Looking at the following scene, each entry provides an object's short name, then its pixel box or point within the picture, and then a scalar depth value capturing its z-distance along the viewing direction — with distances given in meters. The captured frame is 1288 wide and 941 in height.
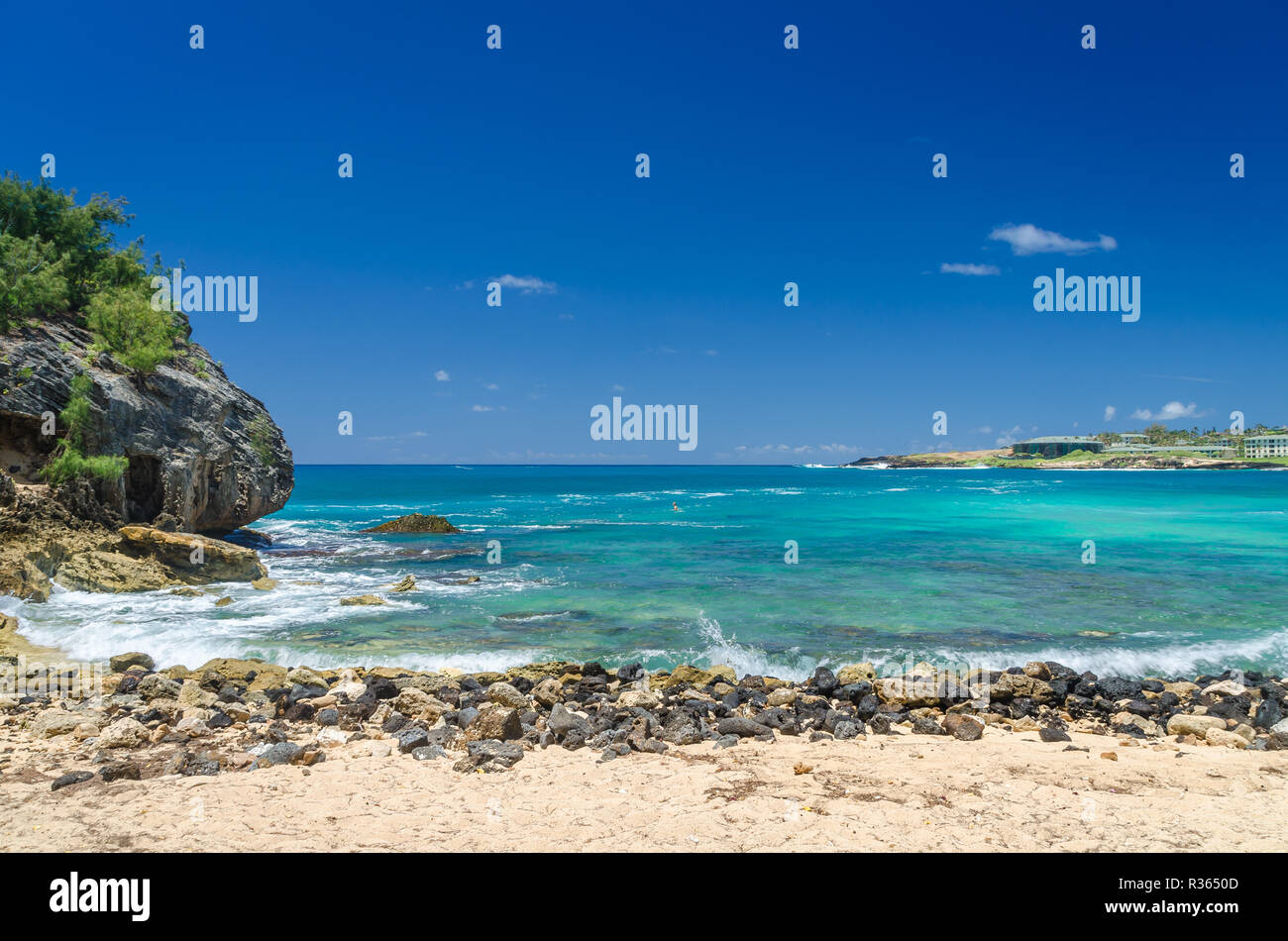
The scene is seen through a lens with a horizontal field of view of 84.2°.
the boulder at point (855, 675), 12.16
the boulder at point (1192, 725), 9.52
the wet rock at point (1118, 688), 11.33
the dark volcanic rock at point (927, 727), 9.62
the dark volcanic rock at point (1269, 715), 9.66
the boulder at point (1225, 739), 9.04
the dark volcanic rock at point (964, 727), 9.31
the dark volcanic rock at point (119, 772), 7.19
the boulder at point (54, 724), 8.73
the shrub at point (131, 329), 22.75
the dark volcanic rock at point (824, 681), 11.68
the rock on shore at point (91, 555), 16.91
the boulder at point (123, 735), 8.31
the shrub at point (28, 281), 20.38
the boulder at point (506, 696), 10.70
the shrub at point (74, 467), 18.77
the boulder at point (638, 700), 10.51
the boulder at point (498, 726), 8.86
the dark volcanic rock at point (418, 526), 39.03
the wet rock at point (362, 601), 19.02
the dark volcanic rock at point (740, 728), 9.25
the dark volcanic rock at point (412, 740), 8.45
